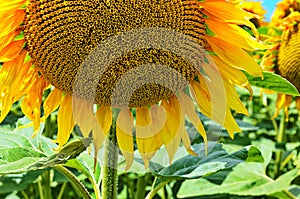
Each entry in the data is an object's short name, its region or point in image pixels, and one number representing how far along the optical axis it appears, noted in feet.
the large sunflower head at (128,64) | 2.65
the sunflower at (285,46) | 4.30
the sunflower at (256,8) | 5.40
